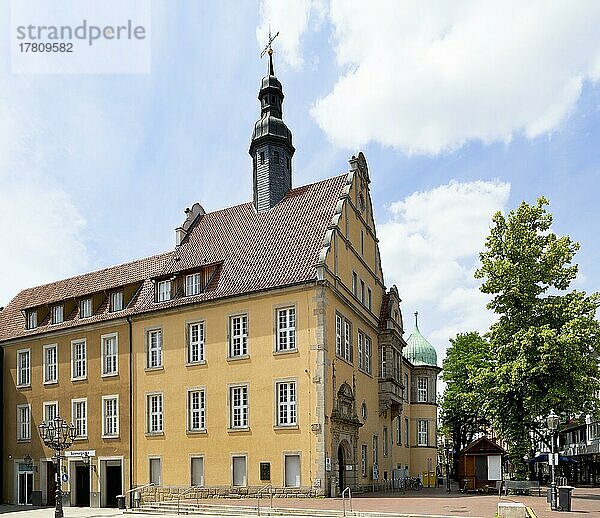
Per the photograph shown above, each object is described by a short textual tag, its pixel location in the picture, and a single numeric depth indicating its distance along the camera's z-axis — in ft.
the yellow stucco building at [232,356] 119.85
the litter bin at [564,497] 90.53
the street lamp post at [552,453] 94.37
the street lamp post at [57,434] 108.04
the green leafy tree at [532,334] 121.39
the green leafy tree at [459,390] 207.37
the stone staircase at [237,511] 90.04
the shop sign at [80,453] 141.60
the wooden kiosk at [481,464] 134.41
